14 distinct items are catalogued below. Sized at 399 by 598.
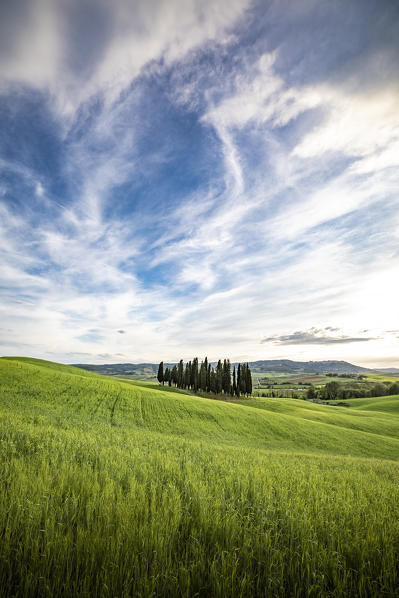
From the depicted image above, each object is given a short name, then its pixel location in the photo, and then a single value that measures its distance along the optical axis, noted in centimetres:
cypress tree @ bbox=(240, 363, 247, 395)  8138
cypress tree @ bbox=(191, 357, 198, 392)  8538
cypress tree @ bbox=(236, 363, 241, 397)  8112
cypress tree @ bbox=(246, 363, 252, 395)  8081
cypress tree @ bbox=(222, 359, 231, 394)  8431
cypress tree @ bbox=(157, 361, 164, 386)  9168
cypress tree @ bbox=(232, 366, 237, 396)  8290
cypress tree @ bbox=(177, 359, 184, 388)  9181
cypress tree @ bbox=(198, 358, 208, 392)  8509
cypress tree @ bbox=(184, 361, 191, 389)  8900
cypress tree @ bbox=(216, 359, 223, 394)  8262
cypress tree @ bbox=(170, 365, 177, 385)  9745
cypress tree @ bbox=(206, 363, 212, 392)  8481
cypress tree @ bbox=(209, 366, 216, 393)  8394
